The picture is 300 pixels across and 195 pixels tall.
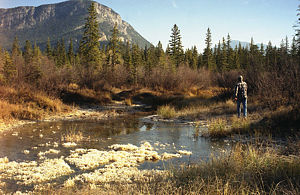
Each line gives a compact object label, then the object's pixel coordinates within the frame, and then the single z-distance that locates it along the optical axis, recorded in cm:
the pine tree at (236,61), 6836
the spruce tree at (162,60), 4367
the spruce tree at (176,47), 6288
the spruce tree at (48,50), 7916
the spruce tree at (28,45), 7822
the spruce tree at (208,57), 7225
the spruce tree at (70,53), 8462
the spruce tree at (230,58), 6944
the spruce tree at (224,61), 6877
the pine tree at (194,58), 7026
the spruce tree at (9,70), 2001
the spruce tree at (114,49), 5038
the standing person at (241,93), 1286
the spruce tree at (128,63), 5392
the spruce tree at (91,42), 4070
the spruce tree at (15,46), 7979
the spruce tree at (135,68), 5047
